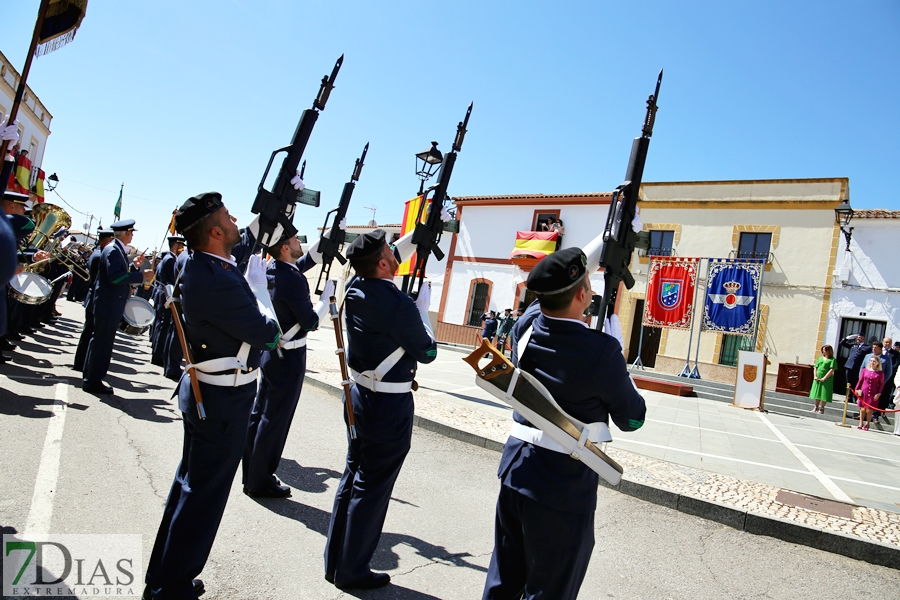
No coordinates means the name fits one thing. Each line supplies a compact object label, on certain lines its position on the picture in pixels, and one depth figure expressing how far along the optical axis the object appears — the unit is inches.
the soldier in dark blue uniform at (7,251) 61.1
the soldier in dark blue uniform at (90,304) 277.0
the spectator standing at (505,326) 849.5
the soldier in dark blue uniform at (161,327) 363.0
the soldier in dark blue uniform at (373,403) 115.3
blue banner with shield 752.3
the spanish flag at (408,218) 593.0
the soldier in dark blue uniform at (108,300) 253.1
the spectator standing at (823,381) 536.4
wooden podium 668.7
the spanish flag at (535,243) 1013.8
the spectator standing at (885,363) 509.5
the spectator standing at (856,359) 590.2
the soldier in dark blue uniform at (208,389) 99.5
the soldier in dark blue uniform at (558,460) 82.5
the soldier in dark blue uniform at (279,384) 157.6
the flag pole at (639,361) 848.3
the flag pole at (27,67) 139.3
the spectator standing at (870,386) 475.8
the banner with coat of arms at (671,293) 815.1
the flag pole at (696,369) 788.0
